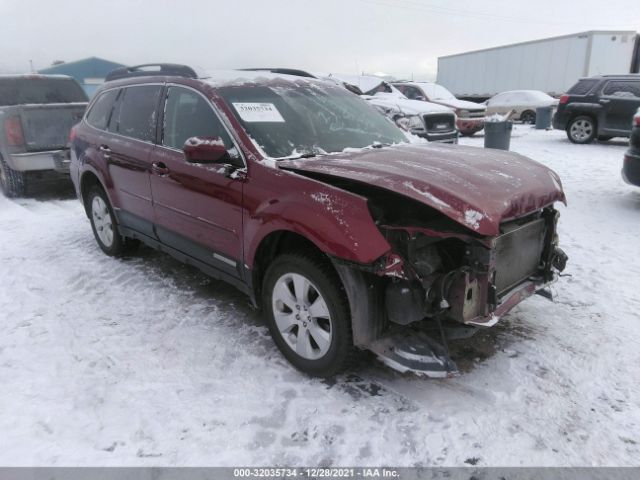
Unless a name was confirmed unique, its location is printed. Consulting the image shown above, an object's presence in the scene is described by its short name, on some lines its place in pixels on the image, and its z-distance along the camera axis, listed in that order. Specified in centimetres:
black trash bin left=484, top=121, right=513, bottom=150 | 963
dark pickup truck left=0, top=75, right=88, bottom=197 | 700
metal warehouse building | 2616
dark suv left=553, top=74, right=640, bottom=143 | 1149
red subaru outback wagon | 253
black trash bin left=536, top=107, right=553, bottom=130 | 1675
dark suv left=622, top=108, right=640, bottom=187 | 599
